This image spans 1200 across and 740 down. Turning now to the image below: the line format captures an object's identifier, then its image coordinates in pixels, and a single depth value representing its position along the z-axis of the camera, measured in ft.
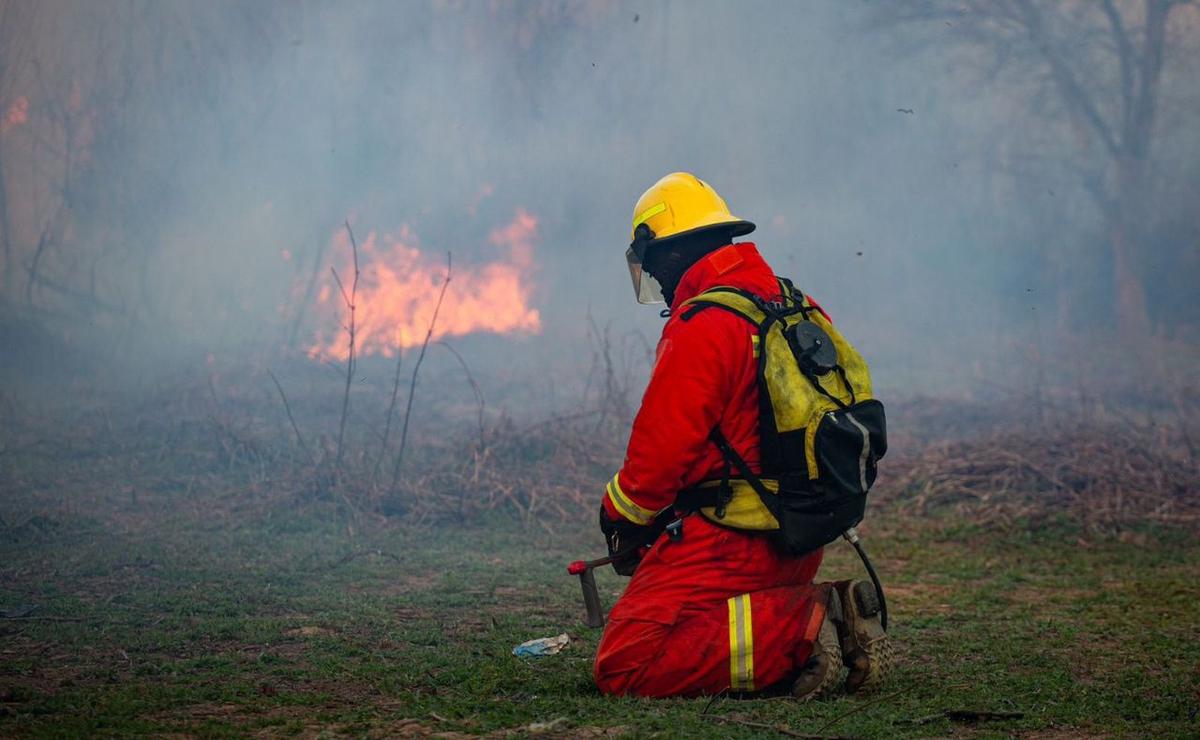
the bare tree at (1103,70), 56.39
